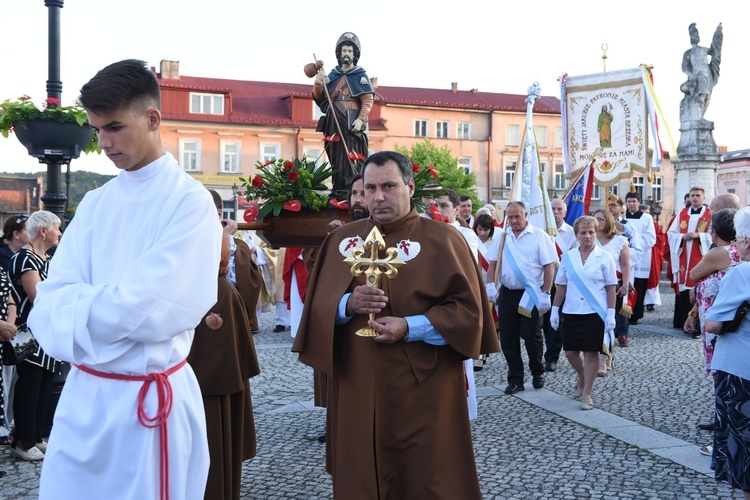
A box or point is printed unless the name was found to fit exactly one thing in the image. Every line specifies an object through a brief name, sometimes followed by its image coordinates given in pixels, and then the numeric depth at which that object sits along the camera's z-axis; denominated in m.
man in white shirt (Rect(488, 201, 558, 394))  8.39
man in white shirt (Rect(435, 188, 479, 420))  7.45
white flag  10.59
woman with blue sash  7.62
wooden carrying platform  6.07
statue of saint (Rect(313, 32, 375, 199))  6.90
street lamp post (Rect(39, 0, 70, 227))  7.39
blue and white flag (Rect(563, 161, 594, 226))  12.55
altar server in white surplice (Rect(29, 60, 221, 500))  2.39
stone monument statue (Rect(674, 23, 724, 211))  20.64
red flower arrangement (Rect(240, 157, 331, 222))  5.93
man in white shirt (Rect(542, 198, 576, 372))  9.66
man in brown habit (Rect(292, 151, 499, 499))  3.78
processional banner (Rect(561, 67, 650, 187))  13.27
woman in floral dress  5.78
